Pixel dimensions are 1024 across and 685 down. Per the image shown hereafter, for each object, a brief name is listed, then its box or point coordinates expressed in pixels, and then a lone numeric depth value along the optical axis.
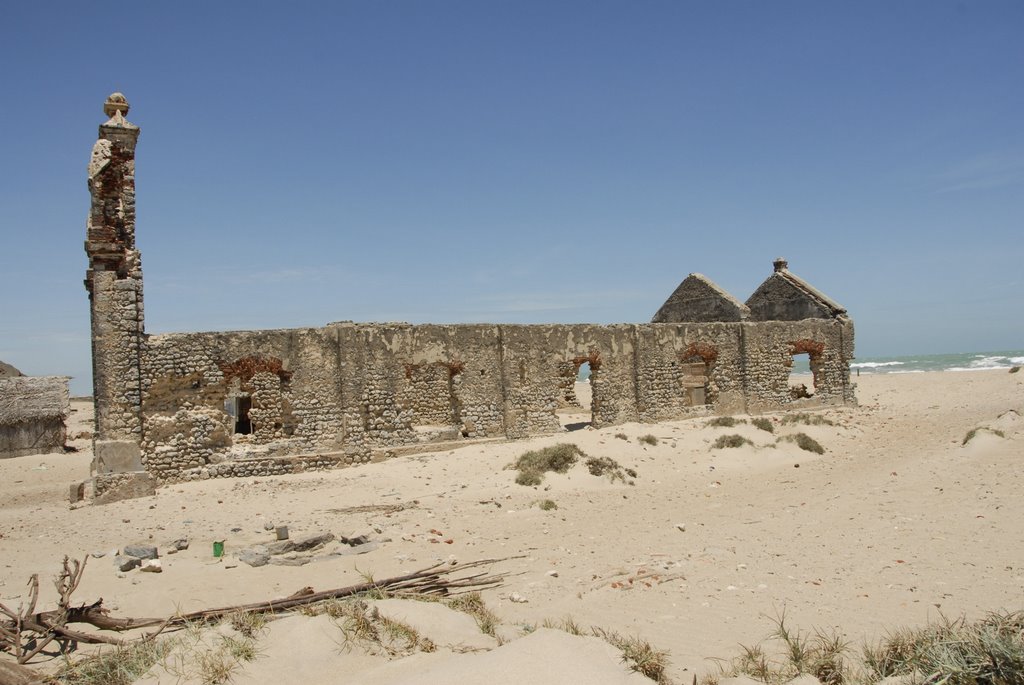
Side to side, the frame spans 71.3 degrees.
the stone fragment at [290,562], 8.87
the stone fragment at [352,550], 9.38
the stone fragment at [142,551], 8.78
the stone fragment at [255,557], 8.86
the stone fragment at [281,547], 9.44
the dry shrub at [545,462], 13.94
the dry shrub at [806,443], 17.36
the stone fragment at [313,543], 9.58
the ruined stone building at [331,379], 13.76
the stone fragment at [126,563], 8.39
